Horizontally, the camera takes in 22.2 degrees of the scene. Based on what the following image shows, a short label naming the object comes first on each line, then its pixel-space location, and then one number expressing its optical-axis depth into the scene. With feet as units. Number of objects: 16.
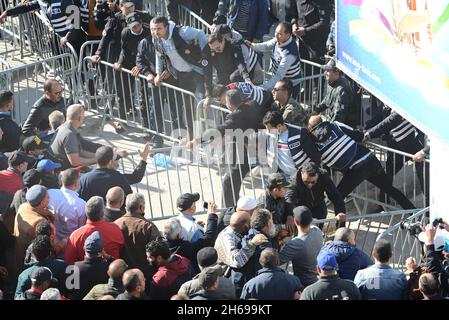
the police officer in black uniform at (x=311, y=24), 51.49
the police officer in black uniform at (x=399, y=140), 42.68
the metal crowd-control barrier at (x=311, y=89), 49.08
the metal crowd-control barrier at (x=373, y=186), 43.65
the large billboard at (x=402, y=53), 31.58
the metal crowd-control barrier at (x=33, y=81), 50.55
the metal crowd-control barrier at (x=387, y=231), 38.71
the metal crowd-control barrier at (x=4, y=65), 51.65
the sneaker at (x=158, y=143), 48.85
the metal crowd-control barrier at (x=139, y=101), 47.83
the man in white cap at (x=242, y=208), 36.01
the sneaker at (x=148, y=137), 49.58
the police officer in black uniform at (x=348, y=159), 41.60
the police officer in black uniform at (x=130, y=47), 48.52
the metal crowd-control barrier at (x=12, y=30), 57.47
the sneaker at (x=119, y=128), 50.55
